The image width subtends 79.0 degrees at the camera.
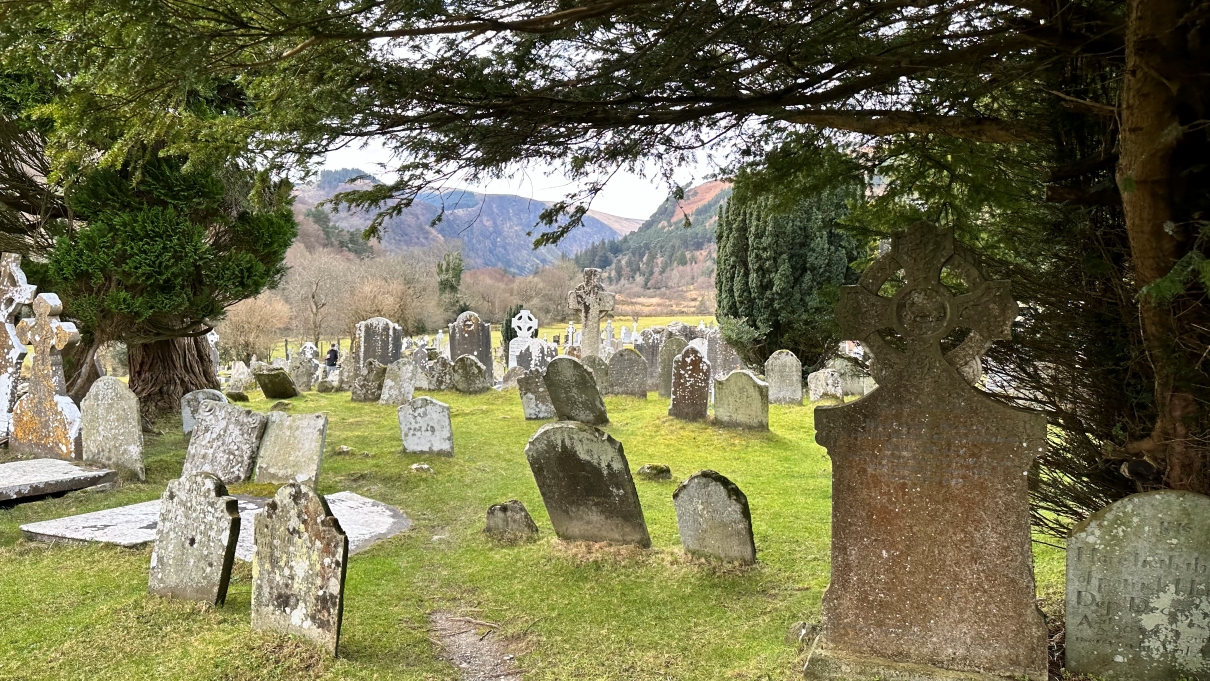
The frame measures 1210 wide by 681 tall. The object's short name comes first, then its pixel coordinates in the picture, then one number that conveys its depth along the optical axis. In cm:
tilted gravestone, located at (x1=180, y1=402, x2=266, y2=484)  848
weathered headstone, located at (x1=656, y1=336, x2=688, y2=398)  1627
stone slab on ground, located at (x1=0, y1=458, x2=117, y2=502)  757
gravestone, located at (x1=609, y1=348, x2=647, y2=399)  1647
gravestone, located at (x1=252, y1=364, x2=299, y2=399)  1722
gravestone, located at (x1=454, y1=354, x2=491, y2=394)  1825
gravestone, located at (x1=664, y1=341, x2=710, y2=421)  1255
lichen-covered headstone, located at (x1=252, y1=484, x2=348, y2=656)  422
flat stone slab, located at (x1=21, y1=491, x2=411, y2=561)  642
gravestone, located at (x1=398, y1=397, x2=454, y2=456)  1064
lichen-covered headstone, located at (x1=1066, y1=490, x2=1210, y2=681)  357
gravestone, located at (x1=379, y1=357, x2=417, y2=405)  1639
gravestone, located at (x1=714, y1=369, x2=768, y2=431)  1183
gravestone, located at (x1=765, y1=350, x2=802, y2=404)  1543
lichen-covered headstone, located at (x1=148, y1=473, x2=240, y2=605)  483
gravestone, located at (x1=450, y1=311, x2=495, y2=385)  2258
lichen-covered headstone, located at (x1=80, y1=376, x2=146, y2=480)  856
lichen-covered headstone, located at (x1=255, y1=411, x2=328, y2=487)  838
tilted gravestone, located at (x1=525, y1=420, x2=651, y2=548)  621
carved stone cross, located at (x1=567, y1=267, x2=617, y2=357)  1928
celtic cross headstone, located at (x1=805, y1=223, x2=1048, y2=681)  377
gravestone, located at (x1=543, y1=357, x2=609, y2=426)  1215
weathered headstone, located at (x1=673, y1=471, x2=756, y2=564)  582
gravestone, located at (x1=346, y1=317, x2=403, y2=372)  2125
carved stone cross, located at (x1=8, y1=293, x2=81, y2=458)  891
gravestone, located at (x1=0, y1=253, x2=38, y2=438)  941
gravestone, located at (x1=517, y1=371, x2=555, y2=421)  1409
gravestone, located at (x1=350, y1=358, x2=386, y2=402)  1694
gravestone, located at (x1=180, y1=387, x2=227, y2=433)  1137
